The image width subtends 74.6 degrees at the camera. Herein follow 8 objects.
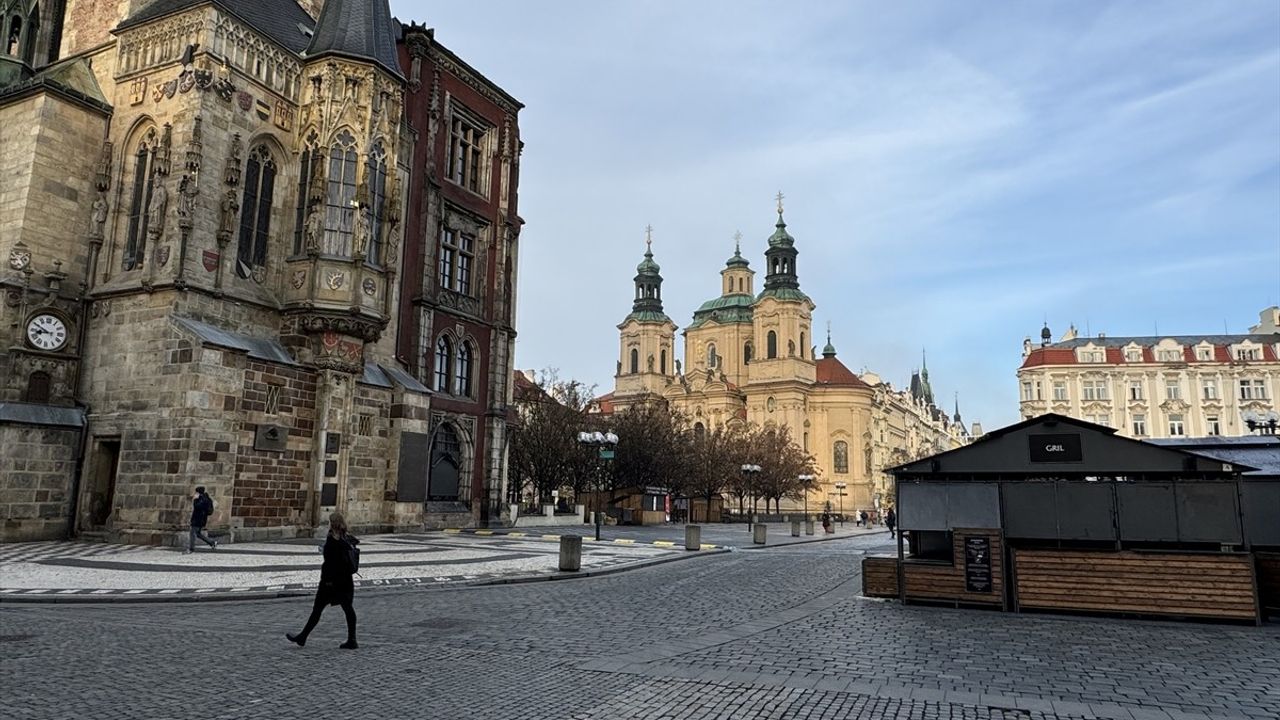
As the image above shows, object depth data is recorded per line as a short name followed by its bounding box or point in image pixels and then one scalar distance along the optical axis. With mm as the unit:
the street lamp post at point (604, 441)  30375
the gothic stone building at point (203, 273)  22734
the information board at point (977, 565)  13297
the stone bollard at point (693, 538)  26884
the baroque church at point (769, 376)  98625
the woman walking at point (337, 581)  9219
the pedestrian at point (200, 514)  20234
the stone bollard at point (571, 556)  18281
